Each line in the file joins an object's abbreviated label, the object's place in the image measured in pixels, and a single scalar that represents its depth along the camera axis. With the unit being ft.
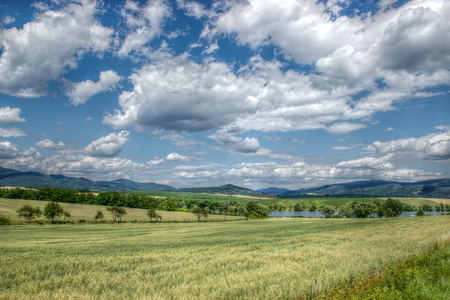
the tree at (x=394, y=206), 454.81
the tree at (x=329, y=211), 500.25
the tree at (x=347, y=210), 434.01
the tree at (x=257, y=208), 473.67
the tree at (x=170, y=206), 505.58
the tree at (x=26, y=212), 244.83
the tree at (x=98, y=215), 280.53
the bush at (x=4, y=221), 224.74
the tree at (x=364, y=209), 415.23
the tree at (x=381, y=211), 434.71
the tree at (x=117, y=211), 296.46
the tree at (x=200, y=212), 352.53
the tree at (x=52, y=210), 256.52
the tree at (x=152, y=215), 317.22
